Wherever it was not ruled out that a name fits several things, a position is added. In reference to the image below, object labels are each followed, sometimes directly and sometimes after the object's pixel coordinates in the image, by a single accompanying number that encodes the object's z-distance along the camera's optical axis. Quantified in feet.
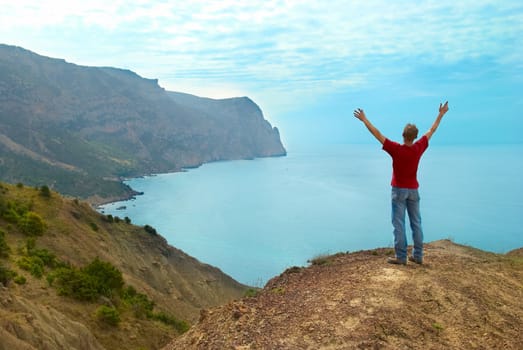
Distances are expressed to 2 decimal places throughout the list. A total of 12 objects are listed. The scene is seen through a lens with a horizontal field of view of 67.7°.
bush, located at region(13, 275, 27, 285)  45.47
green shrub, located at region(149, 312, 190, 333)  64.03
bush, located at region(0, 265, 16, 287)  42.23
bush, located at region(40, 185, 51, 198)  101.71
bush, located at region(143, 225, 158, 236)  147.54
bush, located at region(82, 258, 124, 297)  57.67
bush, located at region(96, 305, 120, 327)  47.52
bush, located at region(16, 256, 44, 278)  50.99
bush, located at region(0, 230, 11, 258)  52.31
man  23.82
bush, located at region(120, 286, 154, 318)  58.68
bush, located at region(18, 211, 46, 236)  72.40
